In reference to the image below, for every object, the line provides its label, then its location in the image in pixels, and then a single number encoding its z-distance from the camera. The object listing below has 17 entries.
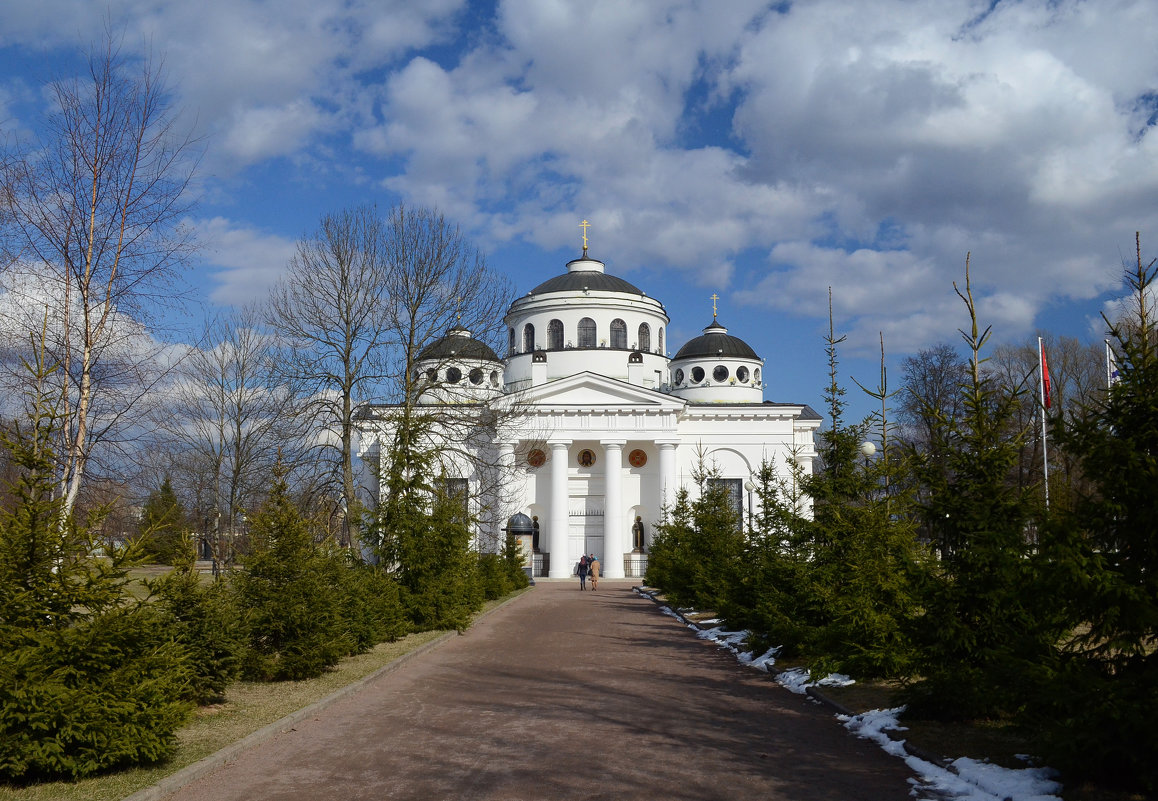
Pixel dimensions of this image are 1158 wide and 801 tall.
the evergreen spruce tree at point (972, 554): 9.22
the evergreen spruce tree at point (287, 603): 13.43
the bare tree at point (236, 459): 28.25
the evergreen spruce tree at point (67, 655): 7.31
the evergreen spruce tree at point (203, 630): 10.92
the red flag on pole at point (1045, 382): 33.99
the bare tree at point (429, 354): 28.09
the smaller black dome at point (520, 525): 46.69
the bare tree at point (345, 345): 27.23
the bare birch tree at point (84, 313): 15.23
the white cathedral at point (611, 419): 54.56
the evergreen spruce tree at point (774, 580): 14.81
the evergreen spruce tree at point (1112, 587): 6.46
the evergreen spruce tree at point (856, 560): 11.93
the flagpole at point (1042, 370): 32.62
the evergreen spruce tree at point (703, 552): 23.59
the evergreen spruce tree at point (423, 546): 21.14
